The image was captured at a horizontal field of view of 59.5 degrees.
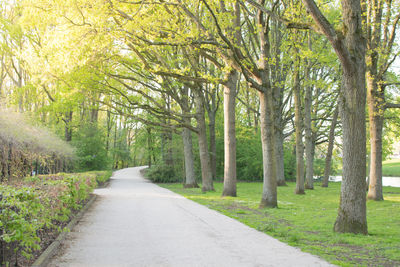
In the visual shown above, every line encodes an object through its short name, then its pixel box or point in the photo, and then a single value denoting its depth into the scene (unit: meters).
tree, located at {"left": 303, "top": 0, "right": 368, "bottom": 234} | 7.86
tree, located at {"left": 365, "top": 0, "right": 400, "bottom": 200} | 14.09
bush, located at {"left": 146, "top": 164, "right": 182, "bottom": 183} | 33.25
